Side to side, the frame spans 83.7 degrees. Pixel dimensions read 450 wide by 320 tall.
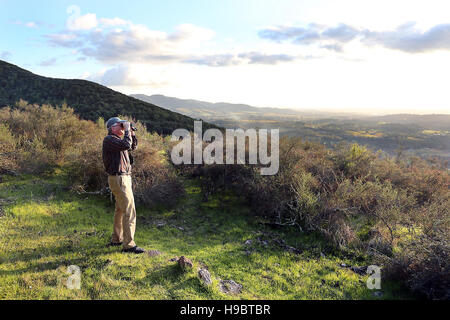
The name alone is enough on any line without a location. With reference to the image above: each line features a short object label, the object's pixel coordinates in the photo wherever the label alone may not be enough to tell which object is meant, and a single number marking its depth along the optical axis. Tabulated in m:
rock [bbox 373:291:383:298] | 4.52
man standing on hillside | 4.43
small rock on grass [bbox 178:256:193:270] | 4.29
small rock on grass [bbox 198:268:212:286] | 4.04
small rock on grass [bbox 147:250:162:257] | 4.85
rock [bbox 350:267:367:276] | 5.41
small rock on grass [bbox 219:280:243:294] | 4.09
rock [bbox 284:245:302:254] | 6.12
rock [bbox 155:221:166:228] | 7.10
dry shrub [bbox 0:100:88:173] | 9.57
